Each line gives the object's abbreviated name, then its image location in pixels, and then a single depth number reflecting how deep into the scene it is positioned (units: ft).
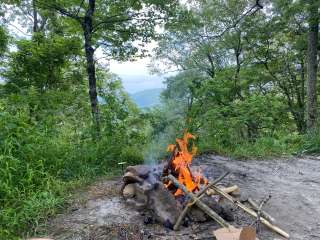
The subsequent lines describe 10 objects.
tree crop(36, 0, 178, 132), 20.44
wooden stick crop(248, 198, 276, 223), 10.64
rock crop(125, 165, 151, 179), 12.13
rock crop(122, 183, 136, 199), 11.78
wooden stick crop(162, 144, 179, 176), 12.68
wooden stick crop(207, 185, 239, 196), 11.16
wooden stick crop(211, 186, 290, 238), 9.99
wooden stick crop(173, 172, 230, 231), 10.03
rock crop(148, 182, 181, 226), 10.21
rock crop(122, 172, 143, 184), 11.86
